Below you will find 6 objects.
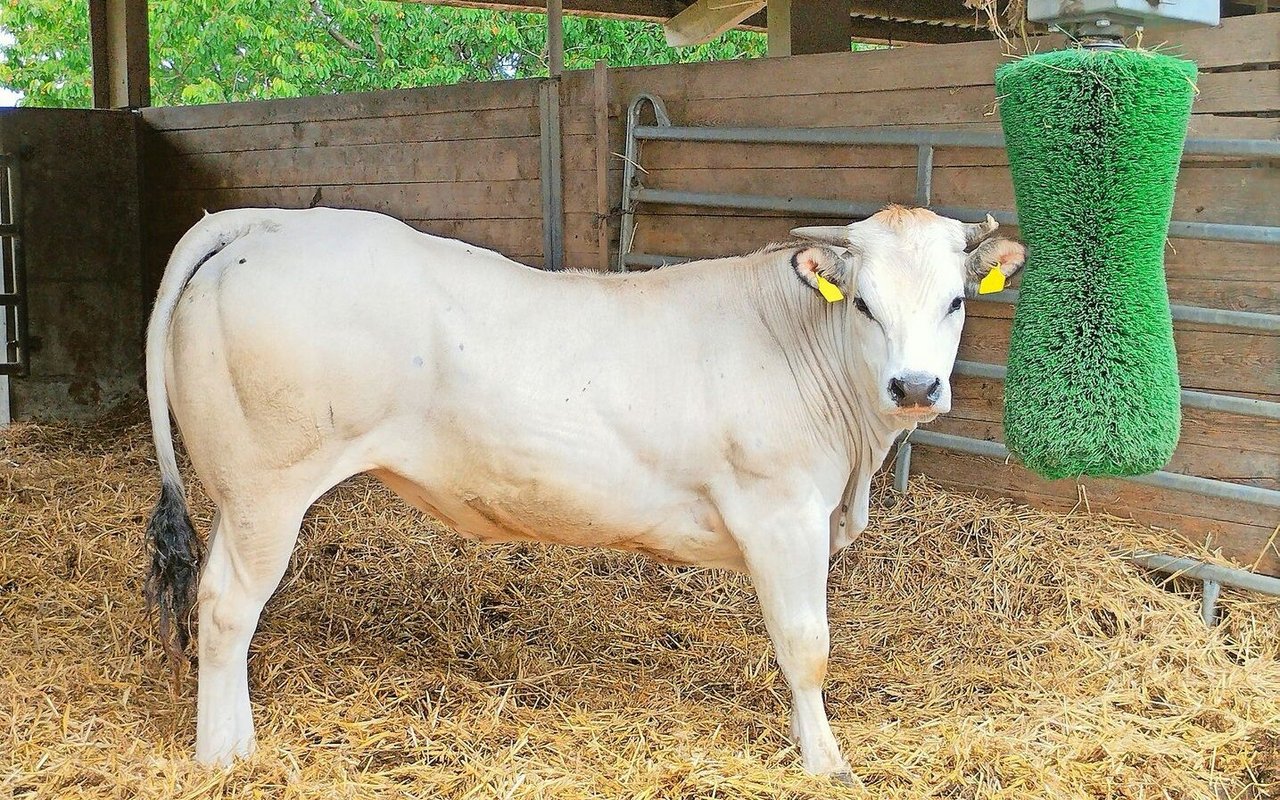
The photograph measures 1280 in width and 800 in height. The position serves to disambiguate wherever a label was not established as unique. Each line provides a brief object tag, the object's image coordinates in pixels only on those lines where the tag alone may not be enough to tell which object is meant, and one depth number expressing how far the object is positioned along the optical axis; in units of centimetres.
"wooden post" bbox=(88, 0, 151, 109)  899
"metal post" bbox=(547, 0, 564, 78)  675
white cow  368
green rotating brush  326
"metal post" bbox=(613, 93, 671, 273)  636
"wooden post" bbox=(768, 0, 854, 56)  786
